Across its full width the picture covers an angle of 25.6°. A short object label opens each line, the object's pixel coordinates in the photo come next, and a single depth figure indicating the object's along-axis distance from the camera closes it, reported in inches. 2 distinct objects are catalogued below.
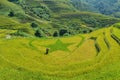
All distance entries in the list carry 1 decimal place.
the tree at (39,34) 5514.8
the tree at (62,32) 6020.2
